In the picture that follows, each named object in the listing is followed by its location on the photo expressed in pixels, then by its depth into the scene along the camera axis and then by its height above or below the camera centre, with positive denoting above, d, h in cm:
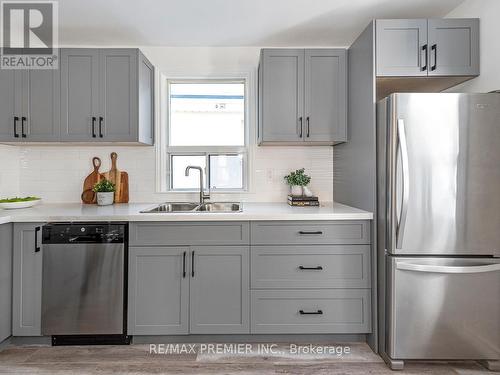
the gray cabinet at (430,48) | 229 +96
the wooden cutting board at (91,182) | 303 +3
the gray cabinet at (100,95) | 268 +73
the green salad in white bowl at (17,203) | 257 -14
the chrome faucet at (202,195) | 298 -8
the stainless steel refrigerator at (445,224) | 203 -22
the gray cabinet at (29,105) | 266 +64
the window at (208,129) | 320 +55
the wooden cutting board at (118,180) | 306 +5
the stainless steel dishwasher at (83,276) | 229 -62
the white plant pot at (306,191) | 298 -4
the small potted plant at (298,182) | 298 +4
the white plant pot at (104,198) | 286 -11
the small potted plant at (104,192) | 286 -6
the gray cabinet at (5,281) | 222 -65
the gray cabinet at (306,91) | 272 +78
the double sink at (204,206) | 302 -18
